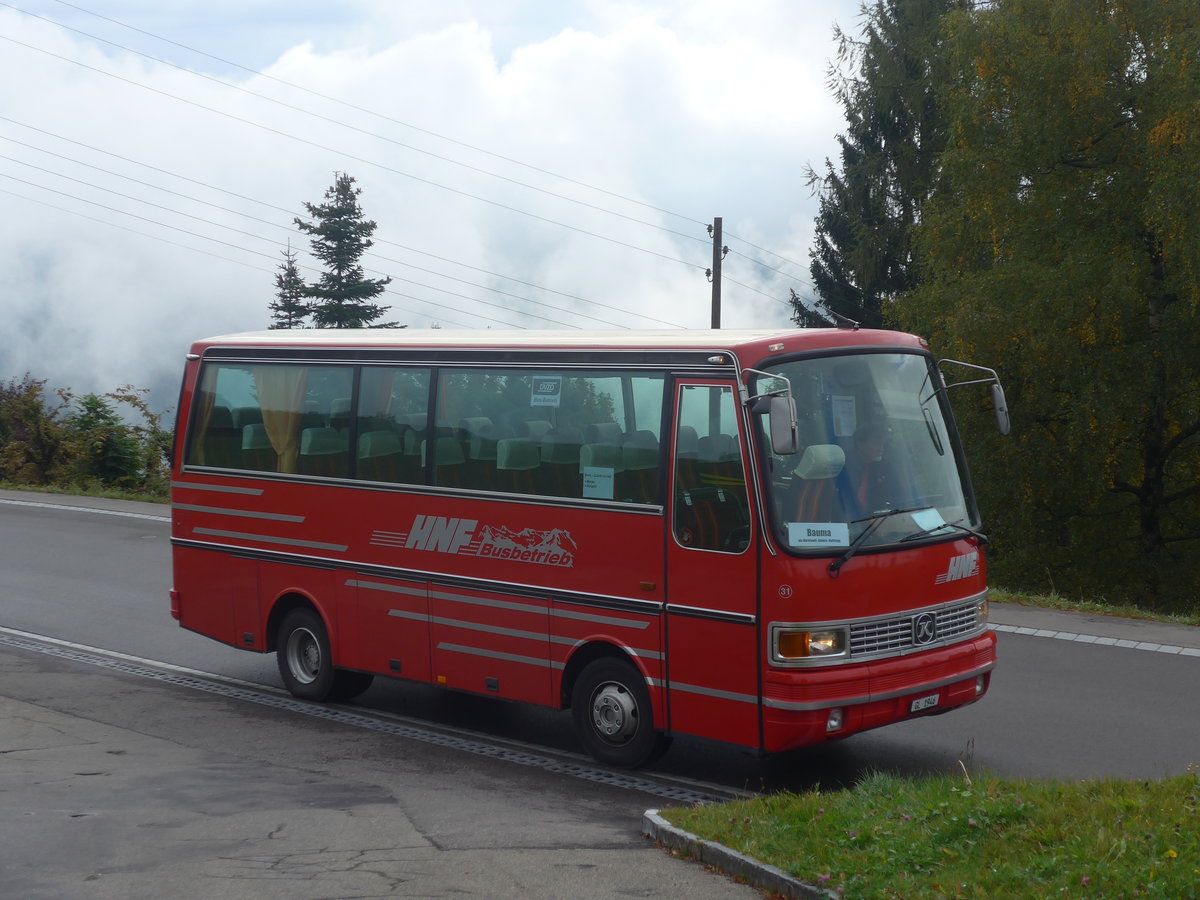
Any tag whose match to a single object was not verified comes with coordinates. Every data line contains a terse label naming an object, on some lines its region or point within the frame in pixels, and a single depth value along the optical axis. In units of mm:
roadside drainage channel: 8570
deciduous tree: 26375
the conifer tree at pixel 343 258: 76875
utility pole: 38031
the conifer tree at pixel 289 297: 79938
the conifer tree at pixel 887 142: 41844
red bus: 7953
